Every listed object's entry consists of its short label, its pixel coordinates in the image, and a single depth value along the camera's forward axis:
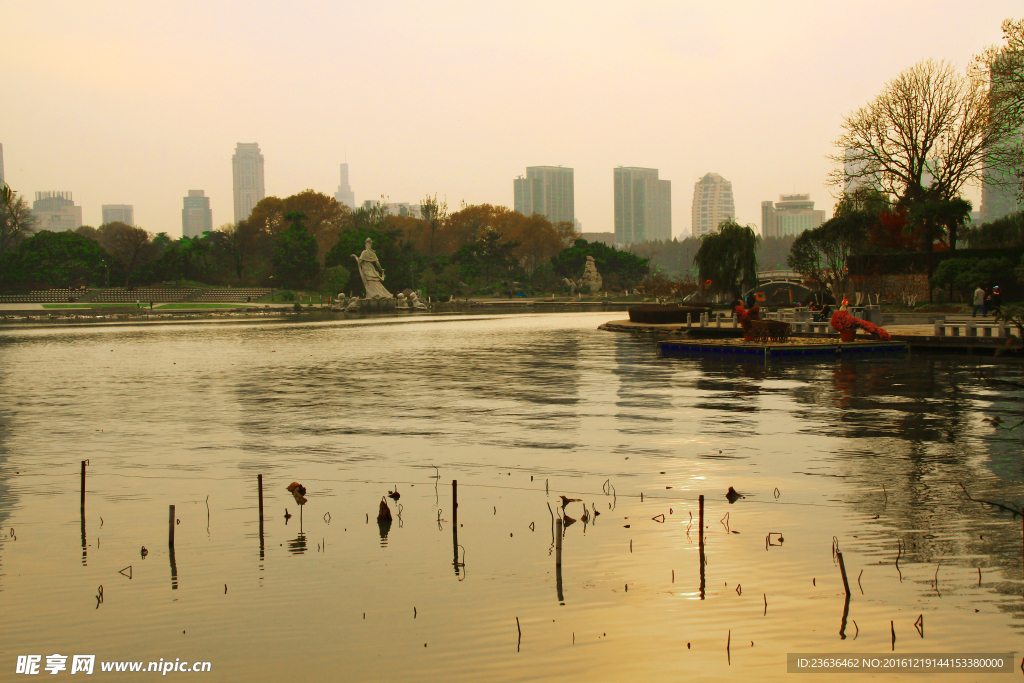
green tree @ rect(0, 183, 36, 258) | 111.97
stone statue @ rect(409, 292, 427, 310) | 96.71
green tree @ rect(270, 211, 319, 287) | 107.38
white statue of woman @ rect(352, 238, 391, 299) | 101.50
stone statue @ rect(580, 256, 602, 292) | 123.25
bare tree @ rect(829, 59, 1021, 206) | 49.81
